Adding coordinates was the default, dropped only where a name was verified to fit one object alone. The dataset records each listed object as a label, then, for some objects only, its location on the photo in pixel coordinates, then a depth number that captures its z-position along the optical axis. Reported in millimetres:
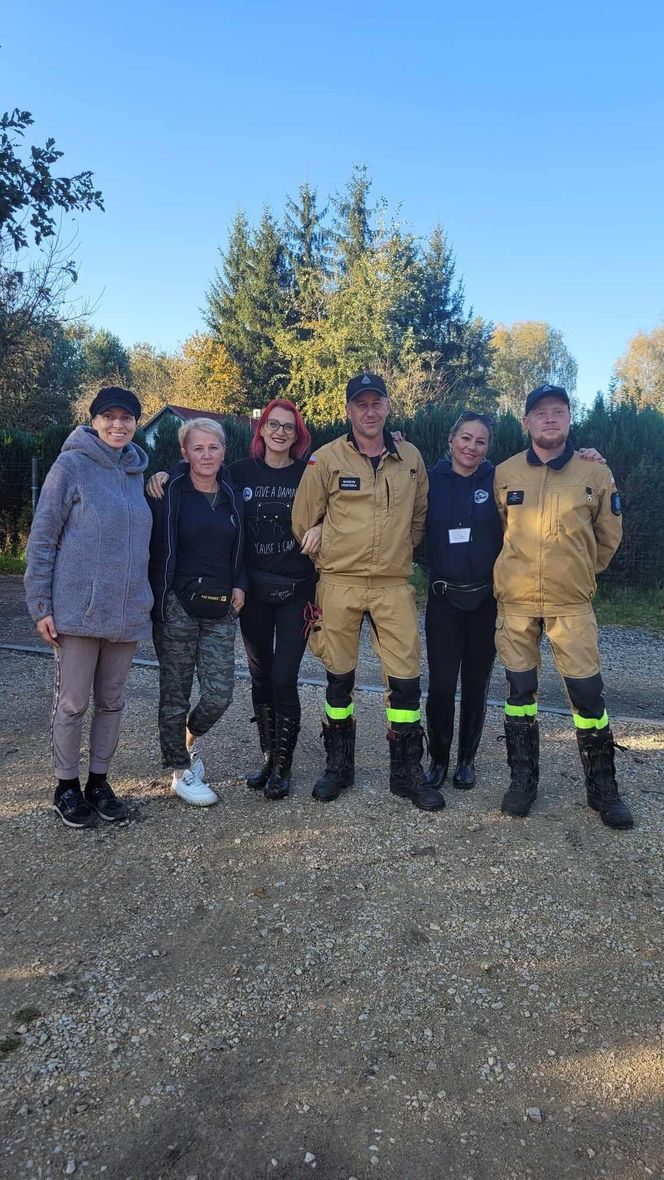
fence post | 12781
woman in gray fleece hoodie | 3270
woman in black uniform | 3797
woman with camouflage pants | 3582
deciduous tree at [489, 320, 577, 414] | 56459
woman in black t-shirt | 3781
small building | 27220
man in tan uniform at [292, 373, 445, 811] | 3670
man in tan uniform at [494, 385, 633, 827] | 3551
